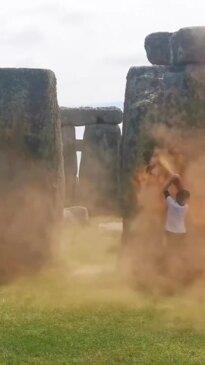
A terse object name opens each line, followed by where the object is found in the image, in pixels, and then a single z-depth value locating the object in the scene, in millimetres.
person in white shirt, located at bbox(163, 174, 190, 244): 12180
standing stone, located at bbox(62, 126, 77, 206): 26731
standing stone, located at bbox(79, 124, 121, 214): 26838
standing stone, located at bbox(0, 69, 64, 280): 13578
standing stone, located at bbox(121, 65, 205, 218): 13156
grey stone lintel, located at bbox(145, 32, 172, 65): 18766
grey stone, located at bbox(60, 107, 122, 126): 26578
